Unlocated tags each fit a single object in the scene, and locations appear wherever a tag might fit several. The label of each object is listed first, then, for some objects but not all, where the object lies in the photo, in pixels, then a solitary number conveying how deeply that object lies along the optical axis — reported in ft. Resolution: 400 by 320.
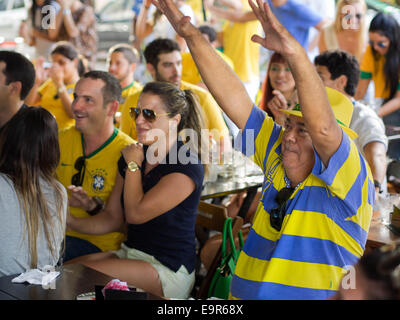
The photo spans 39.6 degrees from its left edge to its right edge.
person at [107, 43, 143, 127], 18.34
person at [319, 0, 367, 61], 16.92
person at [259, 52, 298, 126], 13.29
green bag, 9.25
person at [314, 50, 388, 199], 11.15
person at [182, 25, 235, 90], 18.22
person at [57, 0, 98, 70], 22.20
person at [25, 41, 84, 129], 16.62
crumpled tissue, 6.54
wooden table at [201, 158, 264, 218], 12.03
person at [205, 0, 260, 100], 20.26
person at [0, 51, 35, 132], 12.45
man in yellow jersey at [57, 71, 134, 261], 10.44
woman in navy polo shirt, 8.90
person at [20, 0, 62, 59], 20.98
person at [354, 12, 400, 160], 16.33
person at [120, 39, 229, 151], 15.07
